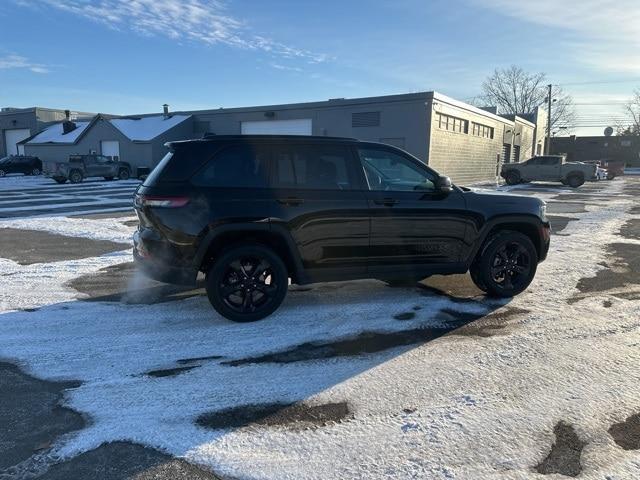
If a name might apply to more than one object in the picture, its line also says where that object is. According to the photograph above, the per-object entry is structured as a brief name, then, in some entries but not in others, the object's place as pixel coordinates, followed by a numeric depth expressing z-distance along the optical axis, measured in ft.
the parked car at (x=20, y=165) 115.55
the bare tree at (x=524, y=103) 242.58
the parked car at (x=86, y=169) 90.94
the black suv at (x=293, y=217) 15.84
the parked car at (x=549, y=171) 94.94
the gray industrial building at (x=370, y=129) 82.84
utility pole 179.73
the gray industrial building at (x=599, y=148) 230.68
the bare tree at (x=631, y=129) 255.70
